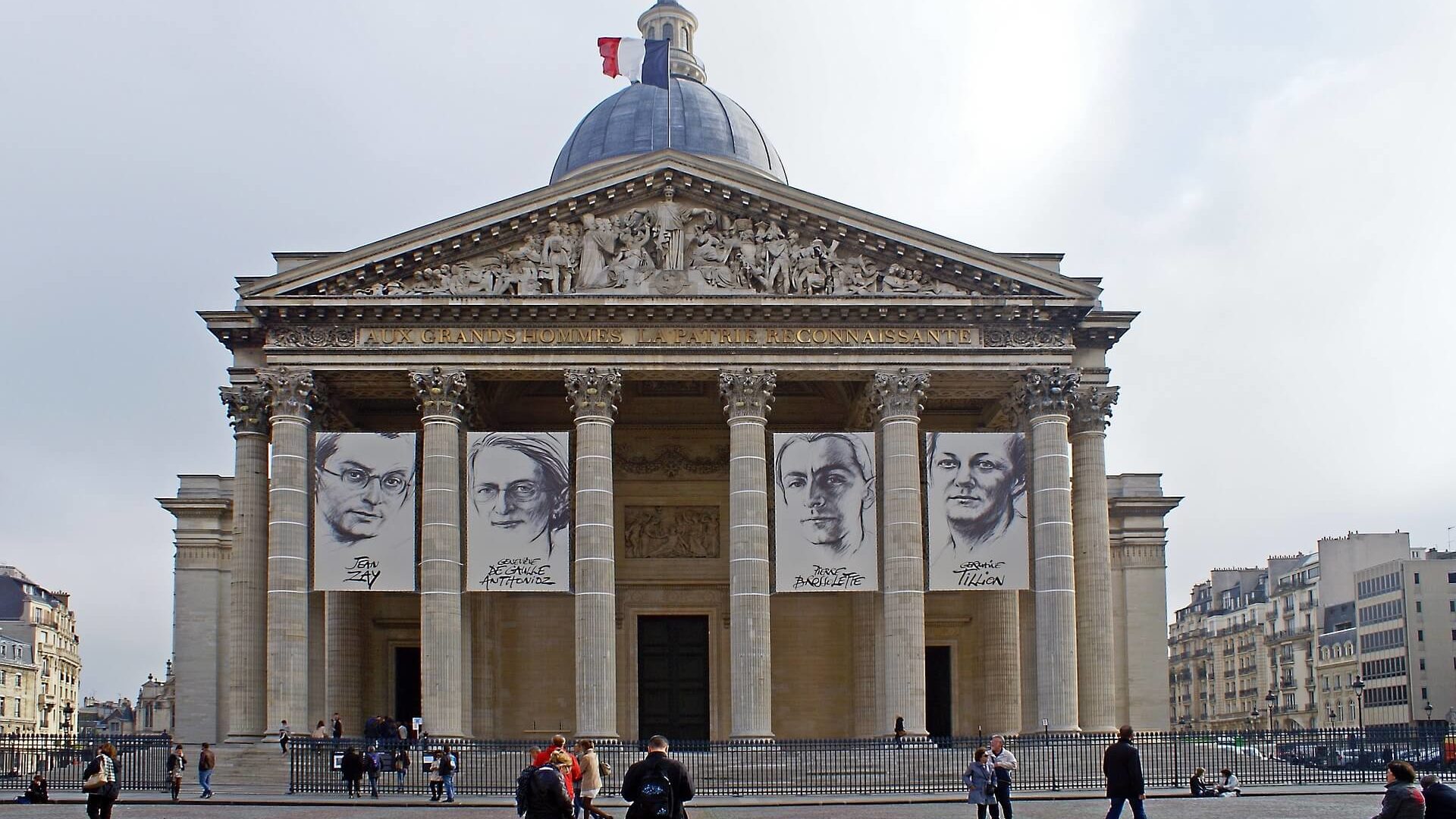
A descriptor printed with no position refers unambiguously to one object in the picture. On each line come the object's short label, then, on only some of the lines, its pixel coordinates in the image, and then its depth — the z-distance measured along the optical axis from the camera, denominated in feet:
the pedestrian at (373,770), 111.75
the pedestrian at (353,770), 111.45
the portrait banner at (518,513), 135.44
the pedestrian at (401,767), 117.29
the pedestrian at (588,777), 74.28
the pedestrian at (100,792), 71.05
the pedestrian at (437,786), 107.96
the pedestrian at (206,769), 112.39
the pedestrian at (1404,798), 47.39
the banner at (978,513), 137.28
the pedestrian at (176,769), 110.52
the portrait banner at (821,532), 136.05
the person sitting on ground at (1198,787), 105.50
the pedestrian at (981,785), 77.71
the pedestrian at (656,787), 48.93
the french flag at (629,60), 173.58
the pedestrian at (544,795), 52.06
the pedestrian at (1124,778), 66.13
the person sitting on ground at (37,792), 101.04
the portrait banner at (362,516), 135.95
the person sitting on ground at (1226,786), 106.22
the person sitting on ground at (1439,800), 48.01
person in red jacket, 63.97
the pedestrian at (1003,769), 78.12
